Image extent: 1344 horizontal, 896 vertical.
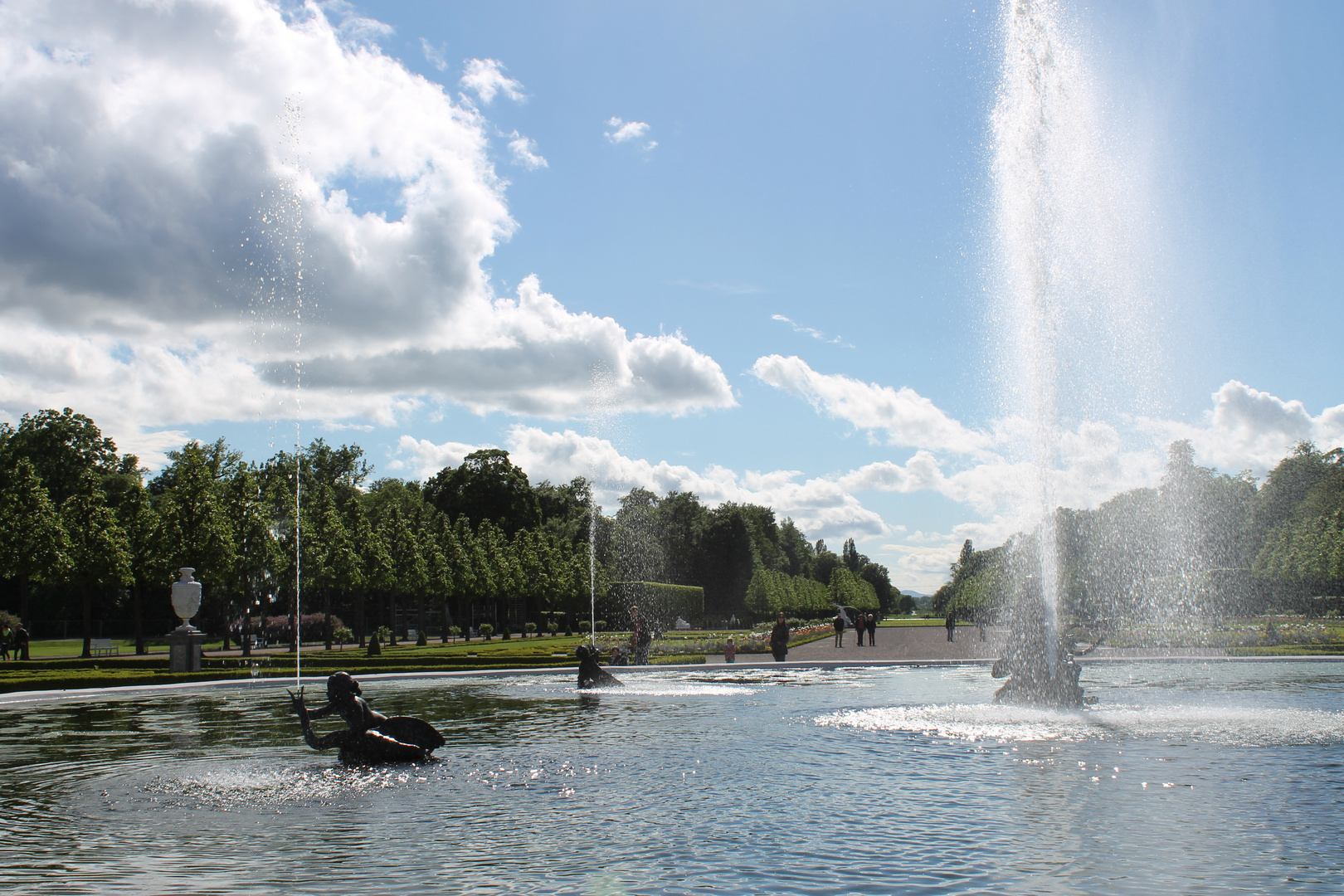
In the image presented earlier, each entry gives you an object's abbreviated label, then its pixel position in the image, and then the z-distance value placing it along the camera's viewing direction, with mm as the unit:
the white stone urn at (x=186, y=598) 35500
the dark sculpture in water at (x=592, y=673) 26422
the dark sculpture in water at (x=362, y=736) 14211
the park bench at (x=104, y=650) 50656
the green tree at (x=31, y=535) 46688
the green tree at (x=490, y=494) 104812
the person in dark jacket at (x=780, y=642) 36969
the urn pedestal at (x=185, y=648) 33031
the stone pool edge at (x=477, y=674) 26516
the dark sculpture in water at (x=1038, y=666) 19953
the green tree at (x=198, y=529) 47812
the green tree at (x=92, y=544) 48156
